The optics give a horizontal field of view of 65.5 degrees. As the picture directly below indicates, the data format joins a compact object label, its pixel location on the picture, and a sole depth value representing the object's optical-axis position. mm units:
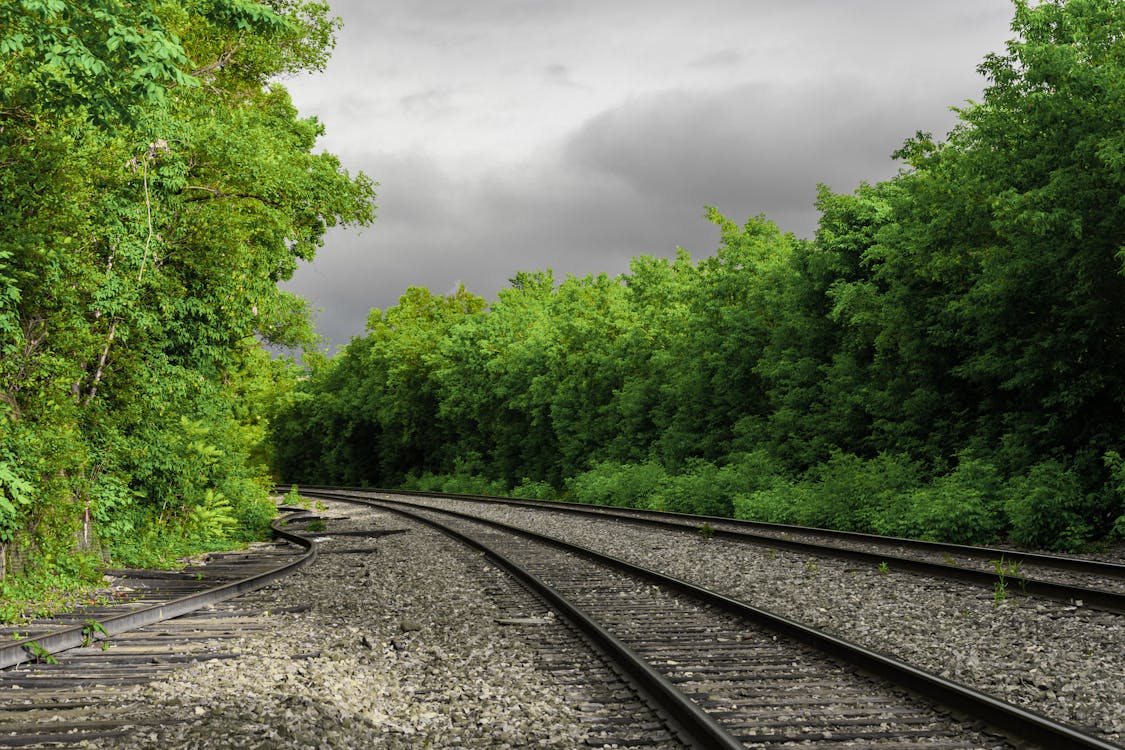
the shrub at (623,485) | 30964
